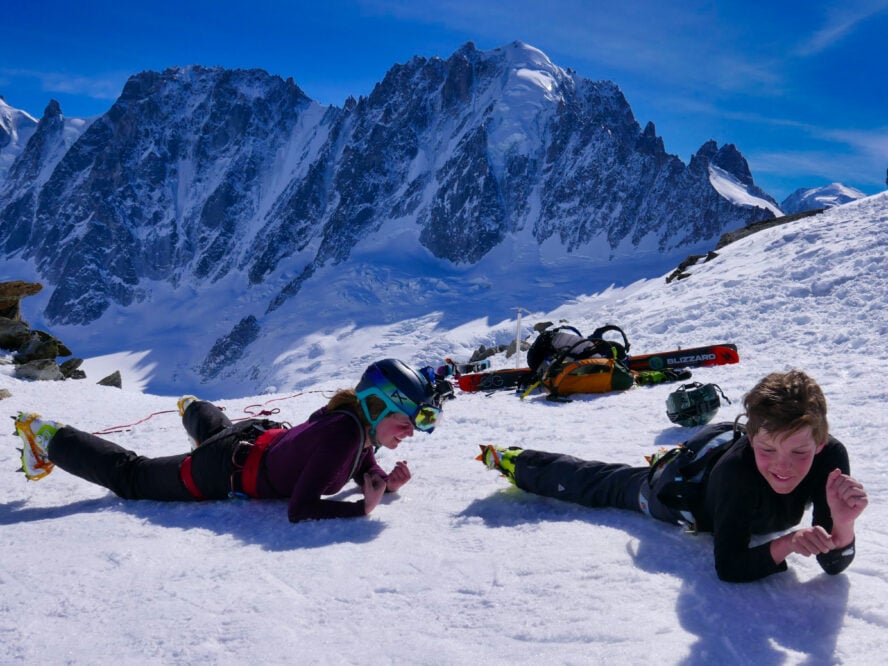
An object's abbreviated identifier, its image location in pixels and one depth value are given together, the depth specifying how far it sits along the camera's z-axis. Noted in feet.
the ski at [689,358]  31.89
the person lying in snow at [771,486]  7.99
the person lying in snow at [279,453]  12.41
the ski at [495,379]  32.65
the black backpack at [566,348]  28.76
